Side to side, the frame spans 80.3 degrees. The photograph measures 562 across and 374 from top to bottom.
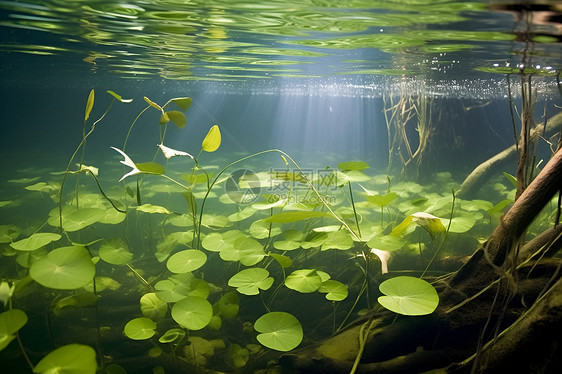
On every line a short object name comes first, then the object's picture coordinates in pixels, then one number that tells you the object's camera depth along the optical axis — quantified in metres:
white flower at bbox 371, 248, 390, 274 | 2.83
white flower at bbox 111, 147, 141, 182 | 2.44
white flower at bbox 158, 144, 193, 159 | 2.59
